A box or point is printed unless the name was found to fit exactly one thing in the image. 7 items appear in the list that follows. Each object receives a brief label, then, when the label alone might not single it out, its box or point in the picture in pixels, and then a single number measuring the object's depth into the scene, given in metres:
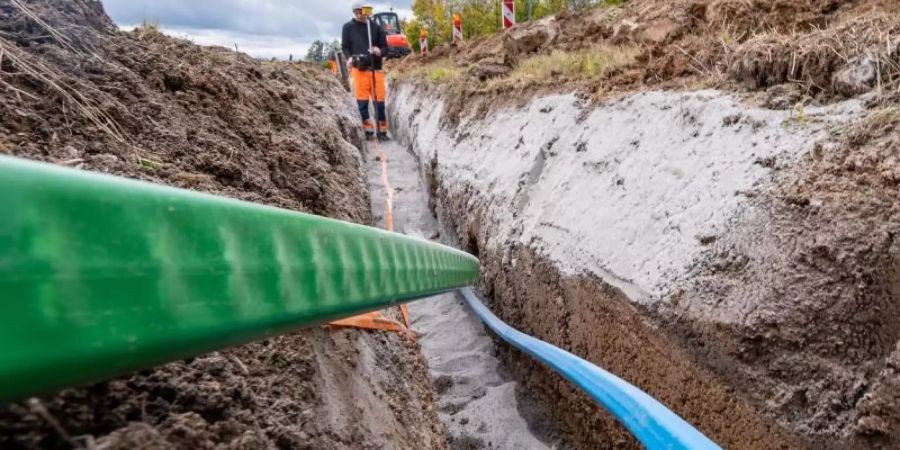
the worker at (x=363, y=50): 8.92
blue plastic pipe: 1.56
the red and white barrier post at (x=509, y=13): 10.44
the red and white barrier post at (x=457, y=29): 14.92
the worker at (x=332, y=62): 19.05
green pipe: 0.59
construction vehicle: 20.34
